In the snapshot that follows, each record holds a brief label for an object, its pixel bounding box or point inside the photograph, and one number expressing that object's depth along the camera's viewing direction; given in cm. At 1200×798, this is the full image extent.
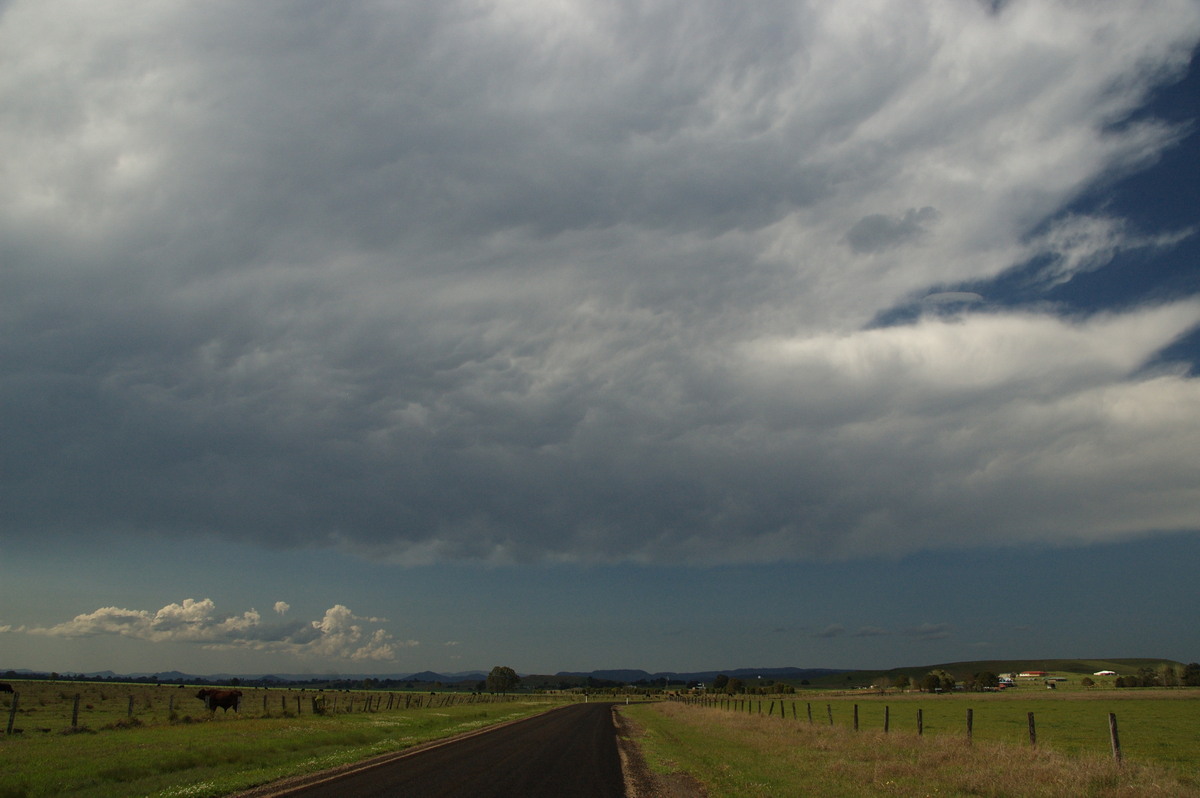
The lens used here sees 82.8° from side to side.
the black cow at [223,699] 4965
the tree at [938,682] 18888
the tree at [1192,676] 15950
